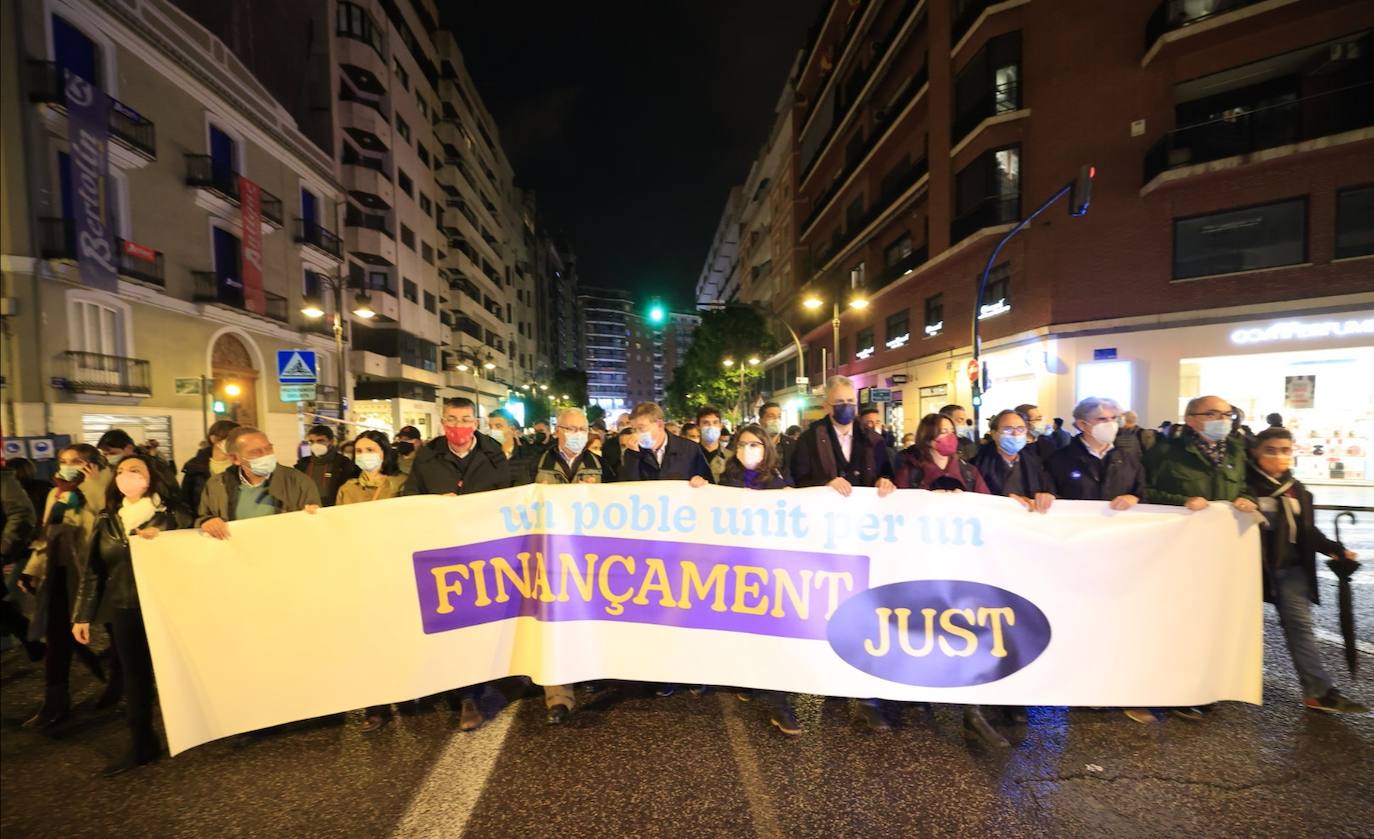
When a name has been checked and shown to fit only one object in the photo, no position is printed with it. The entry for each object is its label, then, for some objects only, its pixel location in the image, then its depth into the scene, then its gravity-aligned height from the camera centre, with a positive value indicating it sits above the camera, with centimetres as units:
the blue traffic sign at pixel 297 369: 1077 +77
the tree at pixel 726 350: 4750 +417
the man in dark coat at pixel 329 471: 638 -66
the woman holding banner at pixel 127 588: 338 -103
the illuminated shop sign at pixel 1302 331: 1388 +138
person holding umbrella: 367 -105
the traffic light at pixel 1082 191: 1195 +410
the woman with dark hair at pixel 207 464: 594 -58
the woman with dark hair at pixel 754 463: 458 -50
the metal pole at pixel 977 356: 1530 +109
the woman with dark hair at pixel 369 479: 450 -55
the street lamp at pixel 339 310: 1669 +296
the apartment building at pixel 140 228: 1452 +569
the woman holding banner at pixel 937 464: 423 -50
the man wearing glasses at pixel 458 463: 437 -42
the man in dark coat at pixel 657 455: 482 -44
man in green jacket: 394 -49
